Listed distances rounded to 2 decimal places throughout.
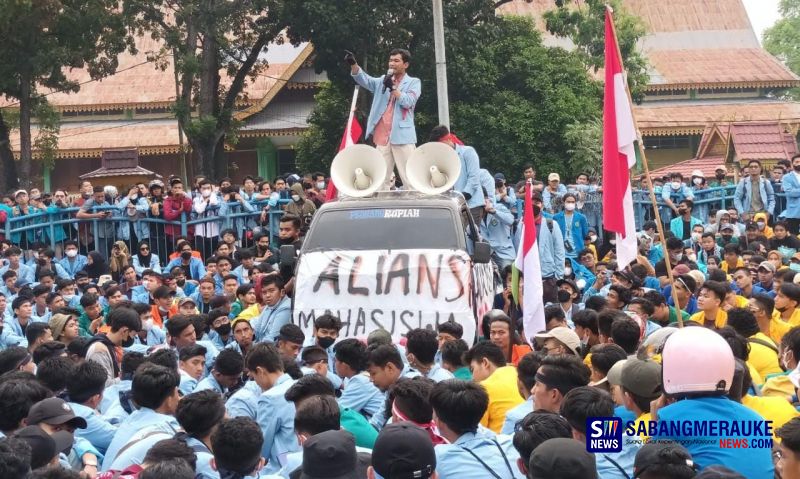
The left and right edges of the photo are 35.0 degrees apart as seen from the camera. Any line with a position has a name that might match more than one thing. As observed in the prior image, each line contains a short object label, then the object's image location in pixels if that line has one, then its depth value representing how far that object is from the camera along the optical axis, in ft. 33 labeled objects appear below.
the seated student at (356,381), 27.04
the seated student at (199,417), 21.58
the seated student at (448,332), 35.12
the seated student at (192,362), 29.75
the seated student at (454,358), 30.09
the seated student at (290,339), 32.12
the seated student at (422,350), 29.63
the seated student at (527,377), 24.50
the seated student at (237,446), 19.84
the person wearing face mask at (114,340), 32.42
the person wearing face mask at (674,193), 68.59
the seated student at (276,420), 25.04
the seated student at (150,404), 23.17
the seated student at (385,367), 26.91
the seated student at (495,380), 26.48
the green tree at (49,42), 78.48
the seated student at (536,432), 19.70
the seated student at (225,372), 28.55
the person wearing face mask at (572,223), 60.44
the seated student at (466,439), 20.15
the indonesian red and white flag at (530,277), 37.42
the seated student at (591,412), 19.92
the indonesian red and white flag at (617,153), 32.71
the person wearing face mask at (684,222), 65.41
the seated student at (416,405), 22.29
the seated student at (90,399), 25.04
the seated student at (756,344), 28.73
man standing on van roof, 48.49
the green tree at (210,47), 83.66
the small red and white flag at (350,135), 50.11
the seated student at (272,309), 40.19
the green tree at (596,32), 100.78
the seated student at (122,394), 27.50
